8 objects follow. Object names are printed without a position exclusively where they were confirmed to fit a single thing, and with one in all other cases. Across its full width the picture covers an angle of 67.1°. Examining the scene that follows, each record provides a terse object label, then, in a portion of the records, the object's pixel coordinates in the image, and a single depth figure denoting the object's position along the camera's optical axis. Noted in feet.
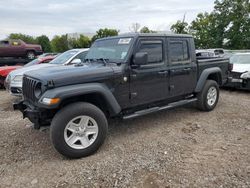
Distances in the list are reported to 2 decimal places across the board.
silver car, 17.86
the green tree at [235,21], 65.50
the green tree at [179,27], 79.65
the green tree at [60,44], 125.07
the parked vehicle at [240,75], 20.81
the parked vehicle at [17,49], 36.59
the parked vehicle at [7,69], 25.18
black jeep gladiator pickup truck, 9.33
